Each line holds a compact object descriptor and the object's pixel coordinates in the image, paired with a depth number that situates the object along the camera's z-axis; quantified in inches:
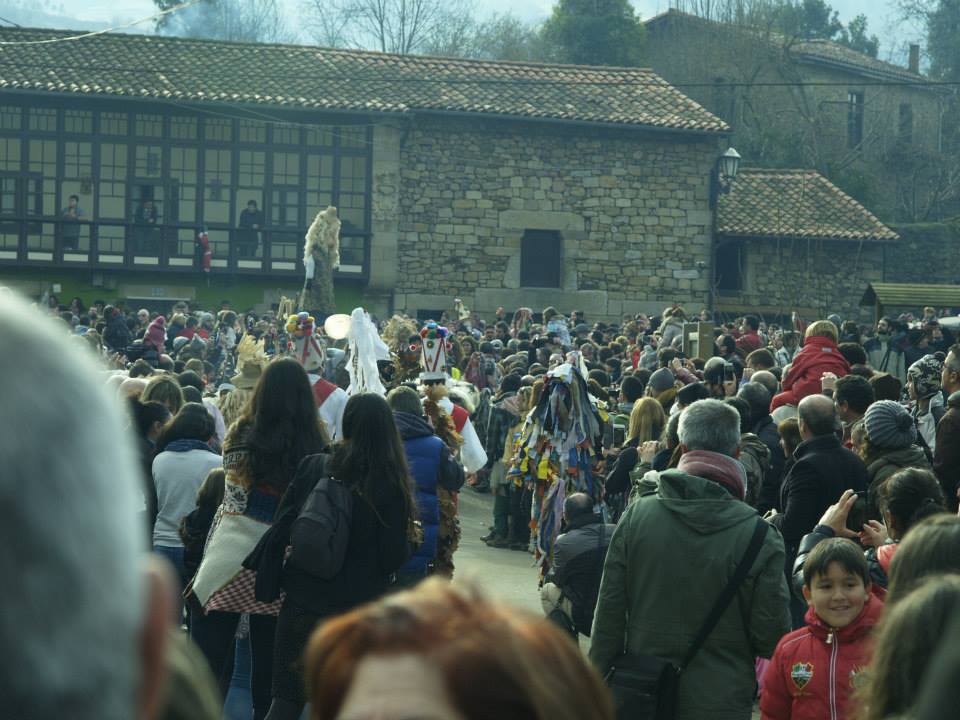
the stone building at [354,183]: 1252.5
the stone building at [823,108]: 1749.5
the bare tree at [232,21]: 2972.4
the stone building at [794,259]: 1354.6
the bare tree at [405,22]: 2267.5
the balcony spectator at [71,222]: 1254.9
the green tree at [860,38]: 2303.2
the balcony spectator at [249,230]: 1267.2
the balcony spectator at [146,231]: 1263.5
